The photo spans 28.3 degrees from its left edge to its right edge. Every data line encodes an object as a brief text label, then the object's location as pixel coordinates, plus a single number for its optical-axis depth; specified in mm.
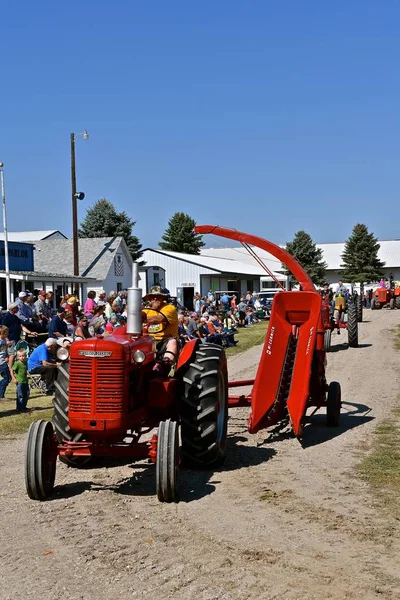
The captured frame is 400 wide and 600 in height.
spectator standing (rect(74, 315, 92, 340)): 15257
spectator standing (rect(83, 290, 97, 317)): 23091
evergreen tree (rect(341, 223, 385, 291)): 87750
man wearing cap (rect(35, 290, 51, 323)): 20422
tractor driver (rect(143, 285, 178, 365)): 8633
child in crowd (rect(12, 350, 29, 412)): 12633
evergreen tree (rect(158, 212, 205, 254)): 85688
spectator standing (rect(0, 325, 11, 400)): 13625
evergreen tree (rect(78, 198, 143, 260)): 69188
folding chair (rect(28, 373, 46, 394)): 14977
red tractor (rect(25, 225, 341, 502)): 7055
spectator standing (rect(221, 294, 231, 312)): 38781
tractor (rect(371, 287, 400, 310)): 46719
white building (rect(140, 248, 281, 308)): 51884
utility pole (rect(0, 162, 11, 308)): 27778
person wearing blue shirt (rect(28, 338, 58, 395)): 14562
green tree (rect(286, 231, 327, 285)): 78731
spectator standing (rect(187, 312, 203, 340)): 22569
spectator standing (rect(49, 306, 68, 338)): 16219
